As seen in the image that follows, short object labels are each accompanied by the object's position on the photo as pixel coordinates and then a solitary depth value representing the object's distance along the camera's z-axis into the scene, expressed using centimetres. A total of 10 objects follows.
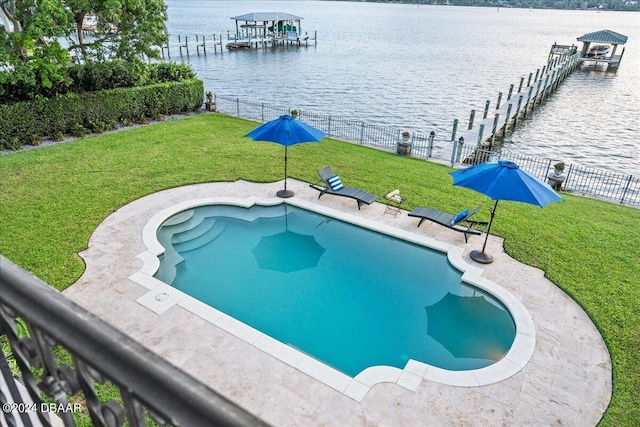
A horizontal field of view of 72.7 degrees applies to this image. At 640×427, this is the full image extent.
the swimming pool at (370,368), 845
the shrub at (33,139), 2025
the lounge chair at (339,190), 1518
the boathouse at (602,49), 6075
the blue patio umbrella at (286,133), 1457
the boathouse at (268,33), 7269
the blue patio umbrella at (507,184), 1095
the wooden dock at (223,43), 6996
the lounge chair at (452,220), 1330
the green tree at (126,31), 2292
